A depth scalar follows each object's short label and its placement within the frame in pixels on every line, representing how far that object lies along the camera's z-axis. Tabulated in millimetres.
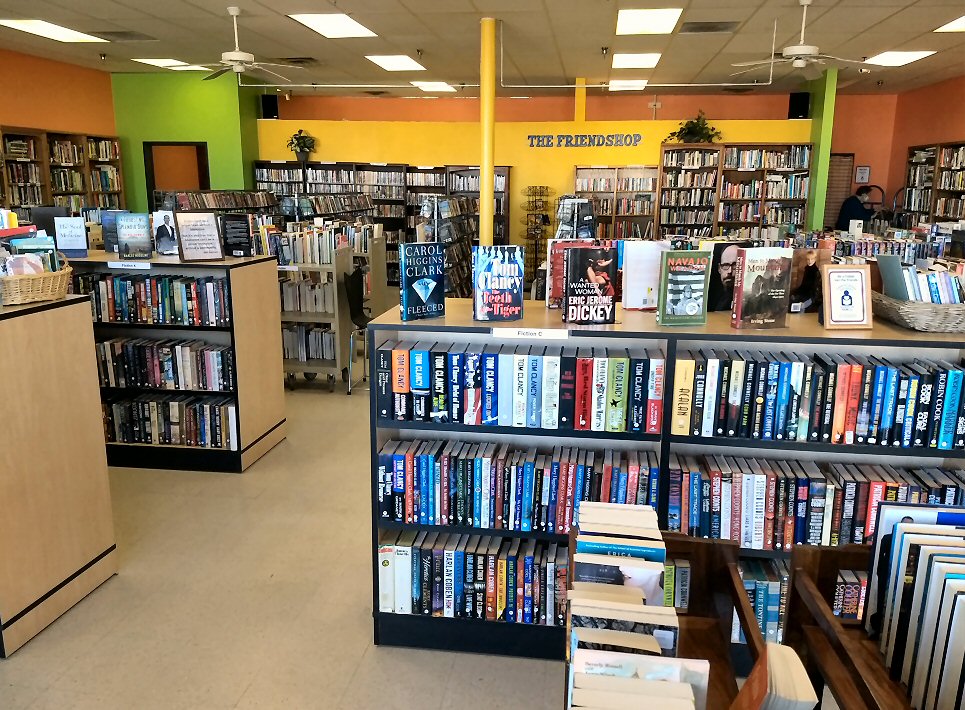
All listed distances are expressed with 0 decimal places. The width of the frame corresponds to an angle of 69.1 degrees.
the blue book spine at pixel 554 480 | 2572
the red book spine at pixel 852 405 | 2324
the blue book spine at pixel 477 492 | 2604
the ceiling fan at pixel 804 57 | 6840
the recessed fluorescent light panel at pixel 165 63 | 10594
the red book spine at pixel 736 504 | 2457
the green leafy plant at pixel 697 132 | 11172
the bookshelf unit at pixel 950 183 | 10469
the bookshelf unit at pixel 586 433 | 2344
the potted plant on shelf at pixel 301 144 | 12391
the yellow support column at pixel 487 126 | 8047
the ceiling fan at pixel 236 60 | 7406
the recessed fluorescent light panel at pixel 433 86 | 12570
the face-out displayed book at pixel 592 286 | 2467
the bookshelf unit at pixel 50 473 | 2730
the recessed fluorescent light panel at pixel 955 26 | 7496
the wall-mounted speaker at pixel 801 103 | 11461
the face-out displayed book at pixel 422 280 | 2555
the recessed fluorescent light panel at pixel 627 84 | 12055
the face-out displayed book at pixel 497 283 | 2498
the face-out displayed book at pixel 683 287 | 2414
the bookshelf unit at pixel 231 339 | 4406
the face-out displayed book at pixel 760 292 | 2402
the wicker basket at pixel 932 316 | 2289
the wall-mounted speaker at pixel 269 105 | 12594
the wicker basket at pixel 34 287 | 2804
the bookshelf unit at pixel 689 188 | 11508
